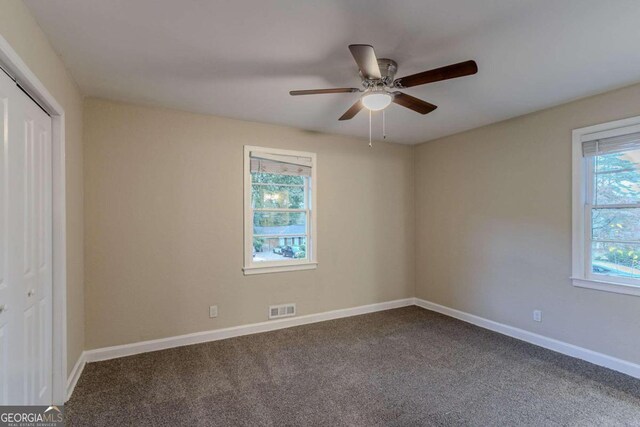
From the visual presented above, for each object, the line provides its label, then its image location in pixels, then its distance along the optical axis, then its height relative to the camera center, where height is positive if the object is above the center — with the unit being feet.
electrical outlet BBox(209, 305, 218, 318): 11.40 -3.68
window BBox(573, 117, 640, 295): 9.05 +0.15
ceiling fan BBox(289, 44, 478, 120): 5.96 +2.88
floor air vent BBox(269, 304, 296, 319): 12.57 -4.08
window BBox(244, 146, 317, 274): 12.22 +0.03
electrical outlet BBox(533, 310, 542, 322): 10.96 -3.68
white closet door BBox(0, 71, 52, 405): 5.08 -0.76
